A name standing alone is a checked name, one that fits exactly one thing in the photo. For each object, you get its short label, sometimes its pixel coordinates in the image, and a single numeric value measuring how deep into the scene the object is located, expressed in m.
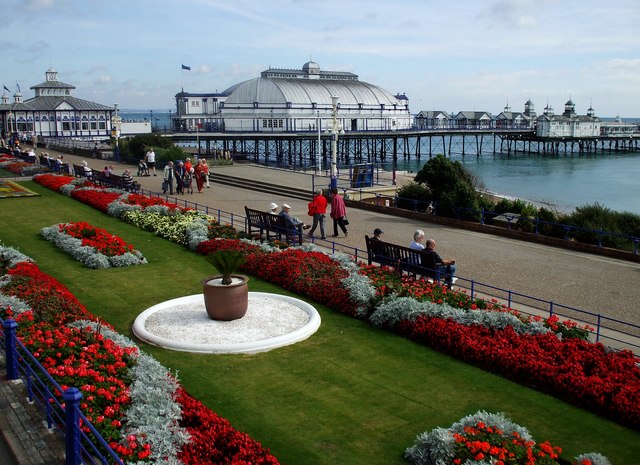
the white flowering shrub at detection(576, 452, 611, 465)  6.46
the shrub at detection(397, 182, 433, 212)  24.78
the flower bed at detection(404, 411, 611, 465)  6.38
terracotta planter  10.93
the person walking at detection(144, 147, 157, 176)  34.94
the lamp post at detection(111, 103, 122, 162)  54.68
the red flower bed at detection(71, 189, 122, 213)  23.83
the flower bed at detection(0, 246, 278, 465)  6.56
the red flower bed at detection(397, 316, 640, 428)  8.09
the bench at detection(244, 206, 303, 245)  16.77
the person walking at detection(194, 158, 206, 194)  28.52
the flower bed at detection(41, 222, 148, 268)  15.39
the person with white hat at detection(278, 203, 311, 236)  16.69
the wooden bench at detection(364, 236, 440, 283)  12.98
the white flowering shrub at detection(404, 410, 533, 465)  6.63
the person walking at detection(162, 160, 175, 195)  26.94
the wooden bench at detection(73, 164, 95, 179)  31.77
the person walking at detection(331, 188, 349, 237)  18.72
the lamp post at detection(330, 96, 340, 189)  24.28
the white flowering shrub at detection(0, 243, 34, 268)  13.94
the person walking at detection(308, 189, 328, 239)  18.02
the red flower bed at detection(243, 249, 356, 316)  12.27
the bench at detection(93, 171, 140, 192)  27.52
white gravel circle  10.02
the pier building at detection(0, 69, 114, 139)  62.75
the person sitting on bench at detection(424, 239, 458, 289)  12.86
